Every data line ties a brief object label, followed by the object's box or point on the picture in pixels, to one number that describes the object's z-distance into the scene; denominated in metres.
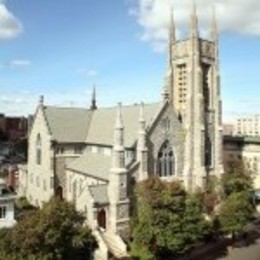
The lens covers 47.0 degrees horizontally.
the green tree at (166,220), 26.75
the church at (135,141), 30.78
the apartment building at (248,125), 110.57
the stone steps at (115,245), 27.64
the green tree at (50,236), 20.68
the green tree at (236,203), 30.95
